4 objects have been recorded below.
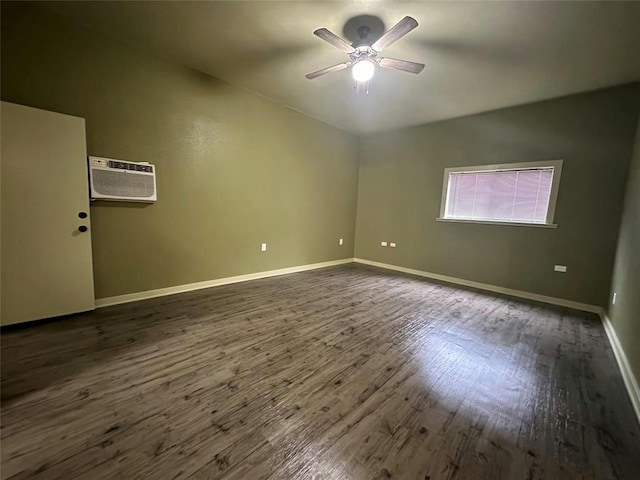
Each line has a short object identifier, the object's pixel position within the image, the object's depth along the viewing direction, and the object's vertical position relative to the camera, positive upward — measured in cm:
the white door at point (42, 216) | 229 -18
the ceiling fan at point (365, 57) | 223 +147
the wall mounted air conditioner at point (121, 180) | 273 +23
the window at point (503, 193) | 376 +43
